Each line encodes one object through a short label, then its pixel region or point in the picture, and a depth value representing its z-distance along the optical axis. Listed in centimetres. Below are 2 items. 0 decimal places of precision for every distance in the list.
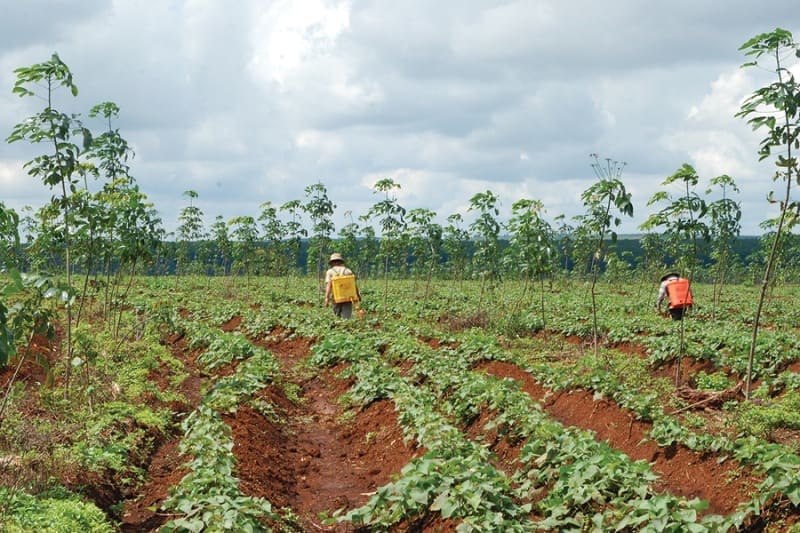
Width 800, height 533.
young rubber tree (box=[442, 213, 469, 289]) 2525
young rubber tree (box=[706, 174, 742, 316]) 1285
